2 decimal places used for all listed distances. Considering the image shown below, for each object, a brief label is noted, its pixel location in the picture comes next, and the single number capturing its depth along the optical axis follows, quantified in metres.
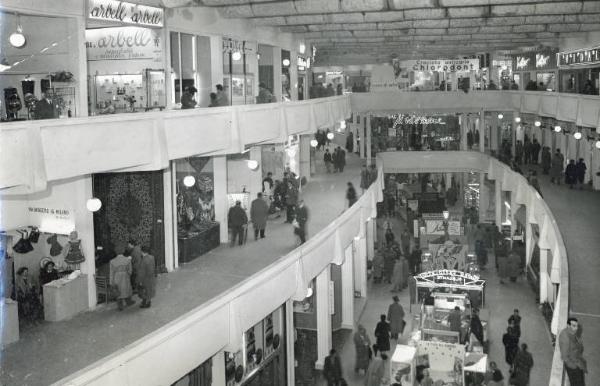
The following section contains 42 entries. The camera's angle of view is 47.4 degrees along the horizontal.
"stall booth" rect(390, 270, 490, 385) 16.84
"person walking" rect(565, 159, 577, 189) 29.22
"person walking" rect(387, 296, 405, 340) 21.66
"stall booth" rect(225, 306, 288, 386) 15.58
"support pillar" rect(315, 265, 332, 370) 20.61
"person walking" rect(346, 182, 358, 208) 24.94
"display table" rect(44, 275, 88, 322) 14.14
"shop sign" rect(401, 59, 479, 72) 38.37
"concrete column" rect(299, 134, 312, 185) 34.22
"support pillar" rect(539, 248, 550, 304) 24.73
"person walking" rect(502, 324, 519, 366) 19.59
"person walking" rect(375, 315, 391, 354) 20.25
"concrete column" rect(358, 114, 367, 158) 43.34
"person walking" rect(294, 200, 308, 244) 19.38
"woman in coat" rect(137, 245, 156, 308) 14.47
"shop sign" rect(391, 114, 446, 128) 45.91
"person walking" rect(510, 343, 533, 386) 17.31
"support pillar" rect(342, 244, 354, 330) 23.59
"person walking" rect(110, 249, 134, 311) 14.55
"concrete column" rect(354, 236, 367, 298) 26.67
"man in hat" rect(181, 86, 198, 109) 18.59
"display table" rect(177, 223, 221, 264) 18.88
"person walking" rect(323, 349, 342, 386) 17.48
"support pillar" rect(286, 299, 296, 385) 17.81
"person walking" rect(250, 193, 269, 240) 20.34
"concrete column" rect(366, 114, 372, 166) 42.53
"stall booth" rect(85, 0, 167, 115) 19.11
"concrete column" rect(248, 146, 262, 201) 24.05
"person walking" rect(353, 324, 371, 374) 19.06
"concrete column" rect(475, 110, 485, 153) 41.44
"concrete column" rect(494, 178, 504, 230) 38.62
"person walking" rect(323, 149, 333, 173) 37.78
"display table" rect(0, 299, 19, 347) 12.62
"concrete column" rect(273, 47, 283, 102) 28.80
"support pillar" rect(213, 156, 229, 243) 21.19
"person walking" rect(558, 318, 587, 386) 11.96
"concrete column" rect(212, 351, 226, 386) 14.13
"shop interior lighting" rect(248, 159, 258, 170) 21.73
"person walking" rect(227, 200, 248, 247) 19.91
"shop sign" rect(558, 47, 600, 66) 27.74
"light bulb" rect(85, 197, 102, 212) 14.40
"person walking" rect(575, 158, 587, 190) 29.19
